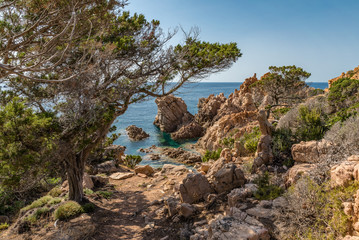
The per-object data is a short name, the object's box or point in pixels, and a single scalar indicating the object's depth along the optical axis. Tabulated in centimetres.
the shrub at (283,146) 906
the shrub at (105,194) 1078
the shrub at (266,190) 644
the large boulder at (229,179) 820
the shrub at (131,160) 1915
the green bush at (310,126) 928
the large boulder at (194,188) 827
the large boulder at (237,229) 445
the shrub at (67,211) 815
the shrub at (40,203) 930
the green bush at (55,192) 1087
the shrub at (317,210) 385
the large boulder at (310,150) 708
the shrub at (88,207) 879
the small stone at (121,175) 1393
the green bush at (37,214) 821
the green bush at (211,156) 1574
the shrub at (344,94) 1169
